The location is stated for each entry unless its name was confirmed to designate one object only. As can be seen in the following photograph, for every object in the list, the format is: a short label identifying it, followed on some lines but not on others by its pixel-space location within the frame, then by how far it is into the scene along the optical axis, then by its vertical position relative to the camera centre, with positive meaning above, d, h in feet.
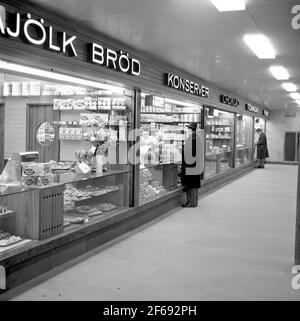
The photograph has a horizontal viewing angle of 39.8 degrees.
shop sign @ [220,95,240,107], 39.78 +4.25
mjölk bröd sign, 12.94 +3.60
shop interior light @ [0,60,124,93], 15.38 +2.65
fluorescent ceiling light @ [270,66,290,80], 26.98 +4.94
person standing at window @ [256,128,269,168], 59.72 -0.59
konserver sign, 26.26 +3.96
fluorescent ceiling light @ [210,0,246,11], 13.61 +4.62
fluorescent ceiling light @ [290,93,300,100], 45.06 +5.41
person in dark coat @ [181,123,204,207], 28.45 -1.77
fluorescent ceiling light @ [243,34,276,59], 18.48 +4.74
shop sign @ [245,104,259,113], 52.24 +4.57
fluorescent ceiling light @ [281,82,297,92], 35.76 +5.17
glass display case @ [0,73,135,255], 16.03 -0.18
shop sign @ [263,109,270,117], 66.28 +5.00
